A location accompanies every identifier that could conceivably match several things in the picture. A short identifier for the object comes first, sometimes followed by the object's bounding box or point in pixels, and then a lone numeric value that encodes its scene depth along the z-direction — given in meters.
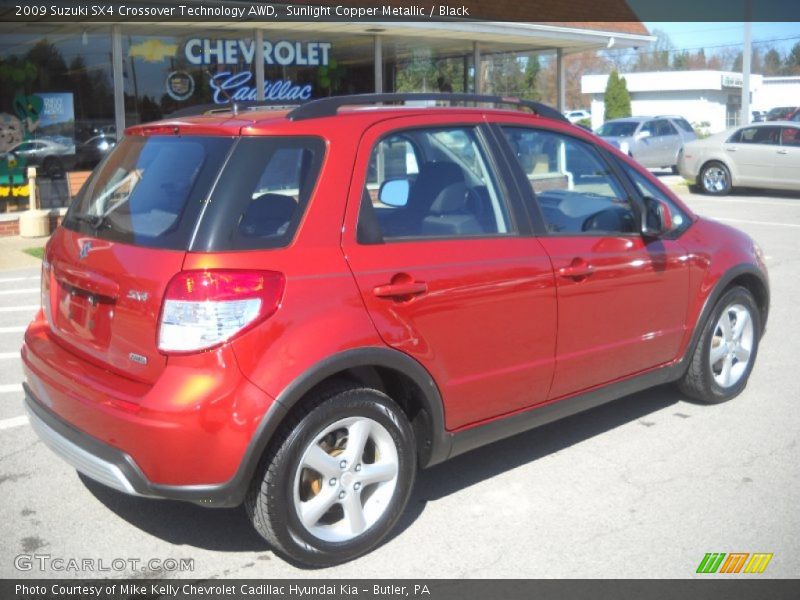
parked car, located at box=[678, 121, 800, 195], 18.00
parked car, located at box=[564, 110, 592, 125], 50.65
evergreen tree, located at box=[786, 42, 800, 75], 88.00
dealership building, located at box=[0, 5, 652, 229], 13.88
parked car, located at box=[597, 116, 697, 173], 24.16
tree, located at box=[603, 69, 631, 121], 46.62
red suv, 3.27
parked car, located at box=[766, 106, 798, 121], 37.77
